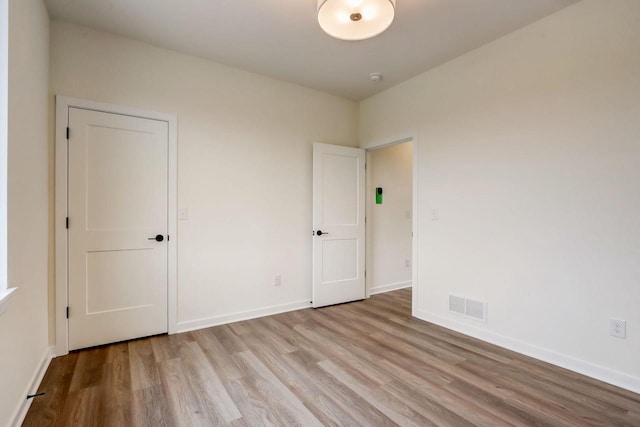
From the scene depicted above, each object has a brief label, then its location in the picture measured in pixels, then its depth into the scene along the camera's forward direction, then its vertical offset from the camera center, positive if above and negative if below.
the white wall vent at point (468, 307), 2.88 -0.93
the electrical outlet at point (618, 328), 2.08 -0.79
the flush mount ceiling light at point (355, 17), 1.89 +1.23
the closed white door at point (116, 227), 2.58 -0.16
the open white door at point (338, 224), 3.82 -0.18
